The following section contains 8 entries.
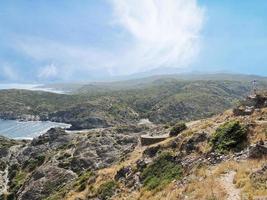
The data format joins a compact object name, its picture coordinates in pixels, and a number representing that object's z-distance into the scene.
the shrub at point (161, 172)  15.24
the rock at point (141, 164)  18.35
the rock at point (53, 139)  54.59
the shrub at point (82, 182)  22.21
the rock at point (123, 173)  18.94
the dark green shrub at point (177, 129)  22.22
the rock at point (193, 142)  17.04
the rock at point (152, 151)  19.48
